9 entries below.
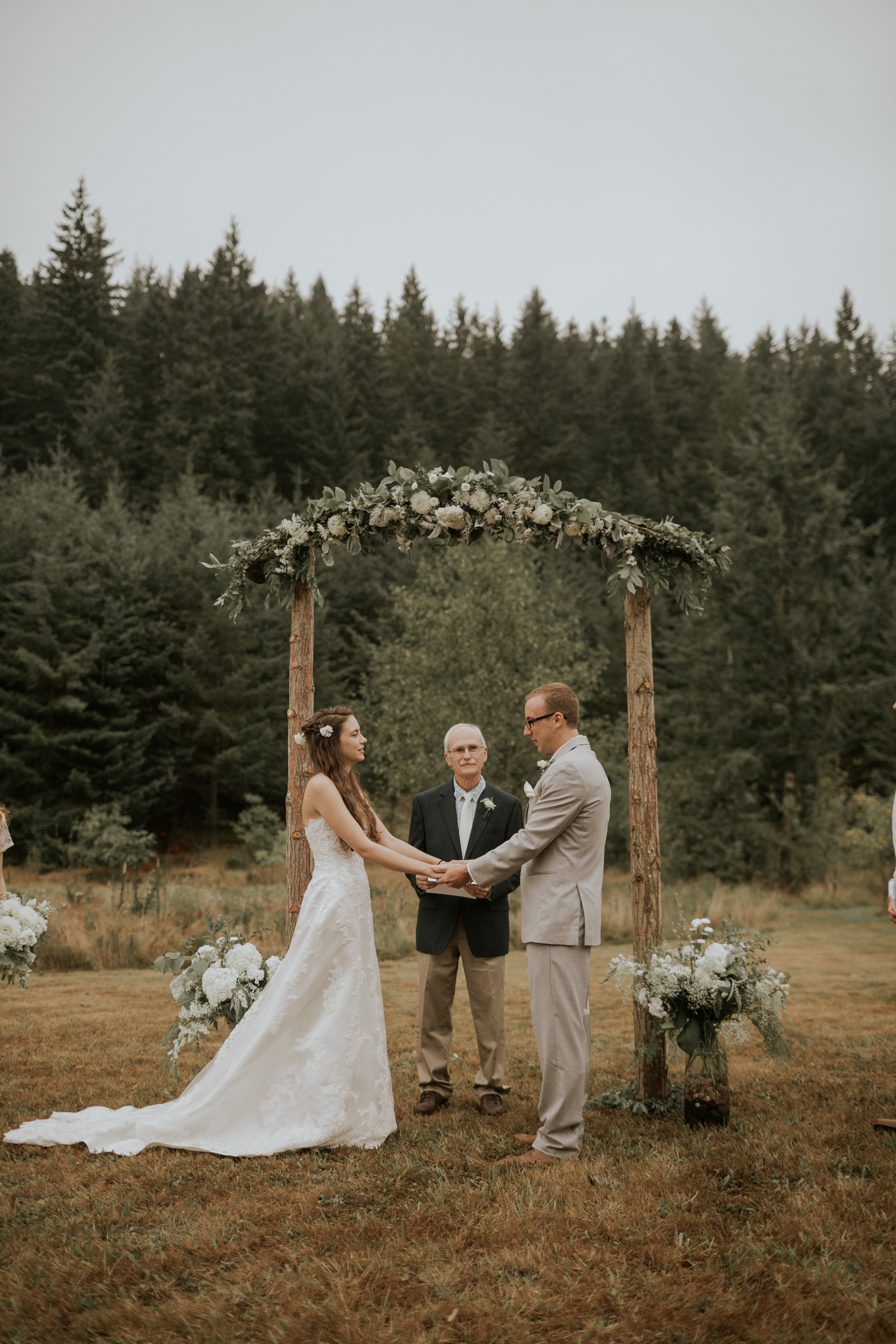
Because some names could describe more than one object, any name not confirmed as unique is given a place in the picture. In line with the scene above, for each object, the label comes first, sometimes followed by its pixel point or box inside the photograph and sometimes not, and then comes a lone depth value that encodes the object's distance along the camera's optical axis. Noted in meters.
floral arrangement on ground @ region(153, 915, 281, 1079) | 4.93
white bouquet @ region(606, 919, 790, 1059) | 4.65
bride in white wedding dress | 4.50
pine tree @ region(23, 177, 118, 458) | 30.20
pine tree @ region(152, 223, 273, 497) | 30.20
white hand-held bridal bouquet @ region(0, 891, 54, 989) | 4.89
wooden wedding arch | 5.28
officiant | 5.31
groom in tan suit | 4.32
